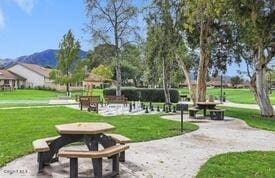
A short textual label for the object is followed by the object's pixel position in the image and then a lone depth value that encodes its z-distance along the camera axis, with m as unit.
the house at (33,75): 41.69
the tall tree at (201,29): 13.80
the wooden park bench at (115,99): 16.66
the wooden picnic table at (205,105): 11.45
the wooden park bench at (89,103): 13.59
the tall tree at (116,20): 21.89
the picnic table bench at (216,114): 10.97
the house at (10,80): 39.83
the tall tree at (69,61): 30.99
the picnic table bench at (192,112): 11.30
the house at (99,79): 43.54
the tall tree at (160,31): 16.27
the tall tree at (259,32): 11.35
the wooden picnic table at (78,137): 4.16
